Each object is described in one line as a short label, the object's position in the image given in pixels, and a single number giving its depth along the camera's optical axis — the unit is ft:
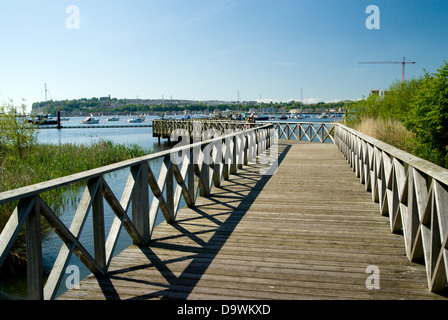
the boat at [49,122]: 278.13
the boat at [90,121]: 341.21
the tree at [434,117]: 42.96
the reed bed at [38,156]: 29.99
